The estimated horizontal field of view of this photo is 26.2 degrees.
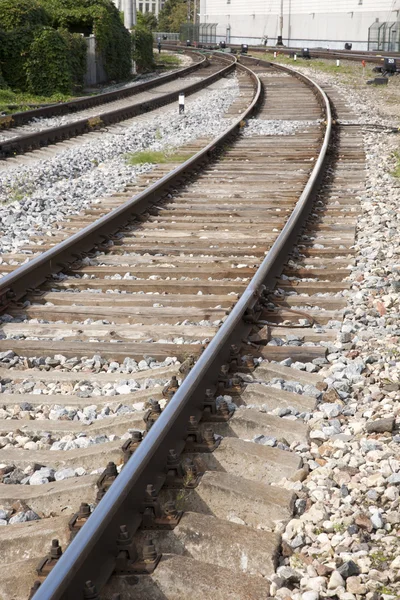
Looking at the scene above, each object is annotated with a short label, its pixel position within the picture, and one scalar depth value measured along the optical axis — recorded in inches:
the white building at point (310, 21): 2647.6
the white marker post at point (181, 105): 791.8
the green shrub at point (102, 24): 1238.9
